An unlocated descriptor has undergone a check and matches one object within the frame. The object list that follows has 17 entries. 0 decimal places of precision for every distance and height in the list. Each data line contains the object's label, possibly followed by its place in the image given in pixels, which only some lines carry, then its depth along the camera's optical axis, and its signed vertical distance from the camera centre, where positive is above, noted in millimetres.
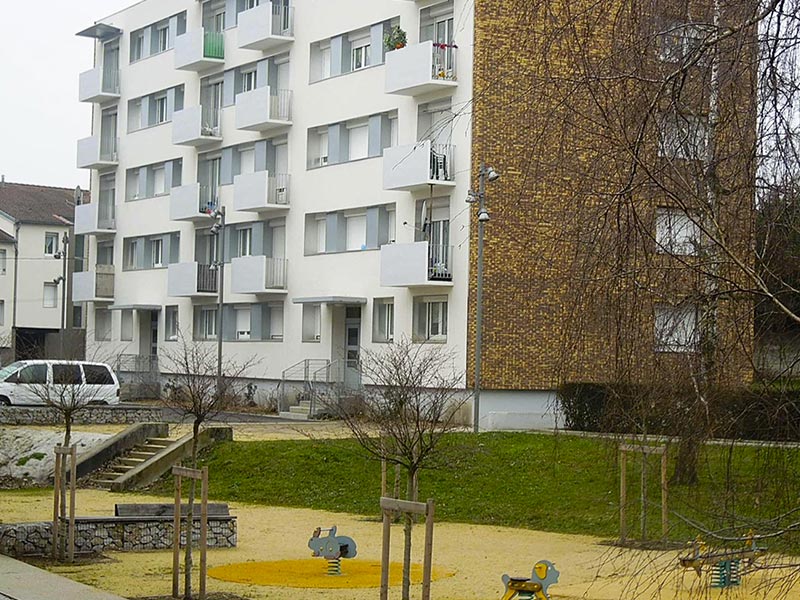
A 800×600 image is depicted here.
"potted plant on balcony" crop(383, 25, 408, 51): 41969 +9516
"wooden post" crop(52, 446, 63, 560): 18719 -1938
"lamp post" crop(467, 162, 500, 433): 32097 +2163
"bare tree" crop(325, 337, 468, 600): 18656 -1035
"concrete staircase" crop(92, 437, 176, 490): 31922 -2588
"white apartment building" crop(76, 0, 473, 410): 40781 +5906
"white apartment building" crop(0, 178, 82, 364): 82562 +4764
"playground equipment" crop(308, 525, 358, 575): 18094 -2545
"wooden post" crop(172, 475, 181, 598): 15202 -2225
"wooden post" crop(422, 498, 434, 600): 10523 -1537
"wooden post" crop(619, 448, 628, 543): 18509 -1626
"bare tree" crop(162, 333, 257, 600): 16284 -725
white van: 38278 -896
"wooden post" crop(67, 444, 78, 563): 18781 -2454
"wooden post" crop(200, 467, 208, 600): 14758 -1934
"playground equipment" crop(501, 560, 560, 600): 13188 -2169
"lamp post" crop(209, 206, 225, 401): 47938 +3768
